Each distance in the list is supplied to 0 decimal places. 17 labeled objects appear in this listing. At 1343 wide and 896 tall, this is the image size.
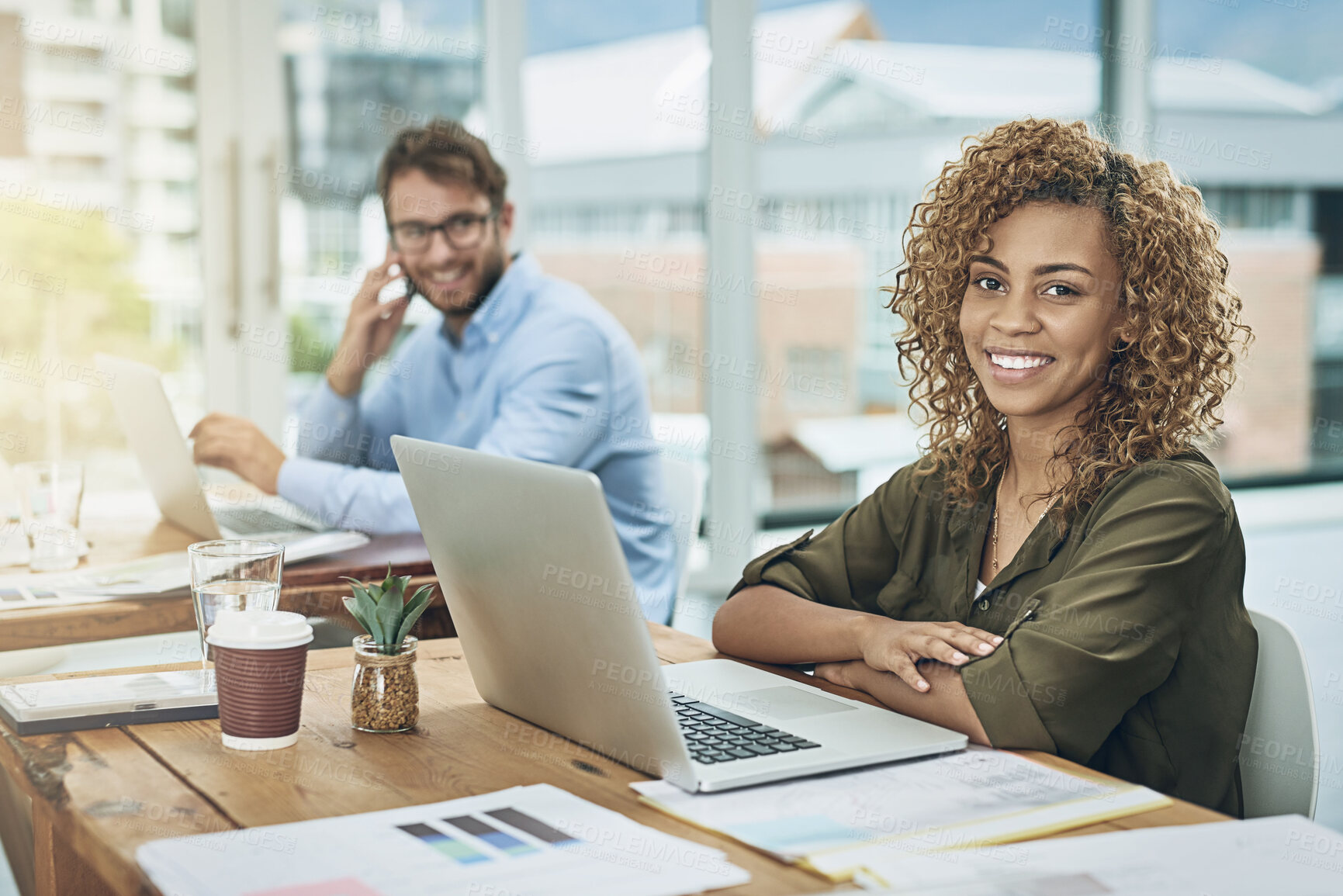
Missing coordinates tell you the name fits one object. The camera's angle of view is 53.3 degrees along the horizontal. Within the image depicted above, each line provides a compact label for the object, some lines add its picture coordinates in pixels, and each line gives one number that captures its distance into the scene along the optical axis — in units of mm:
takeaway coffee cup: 1090
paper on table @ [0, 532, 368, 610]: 1681
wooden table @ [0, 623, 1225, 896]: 920
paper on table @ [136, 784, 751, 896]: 814
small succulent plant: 1150
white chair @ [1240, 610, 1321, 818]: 1214
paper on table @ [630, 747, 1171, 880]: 885
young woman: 1204
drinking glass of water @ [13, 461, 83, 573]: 1935
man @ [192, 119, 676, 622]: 2271
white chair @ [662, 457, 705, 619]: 2266
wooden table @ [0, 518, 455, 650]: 1607
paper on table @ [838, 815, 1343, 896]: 815
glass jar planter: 1152
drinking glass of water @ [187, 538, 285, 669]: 1188
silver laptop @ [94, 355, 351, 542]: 2006
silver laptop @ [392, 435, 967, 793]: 975
